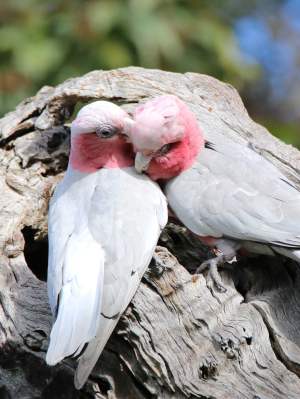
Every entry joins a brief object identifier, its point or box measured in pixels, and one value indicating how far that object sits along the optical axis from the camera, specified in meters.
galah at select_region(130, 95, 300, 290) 6.59
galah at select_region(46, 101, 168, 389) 6.01
